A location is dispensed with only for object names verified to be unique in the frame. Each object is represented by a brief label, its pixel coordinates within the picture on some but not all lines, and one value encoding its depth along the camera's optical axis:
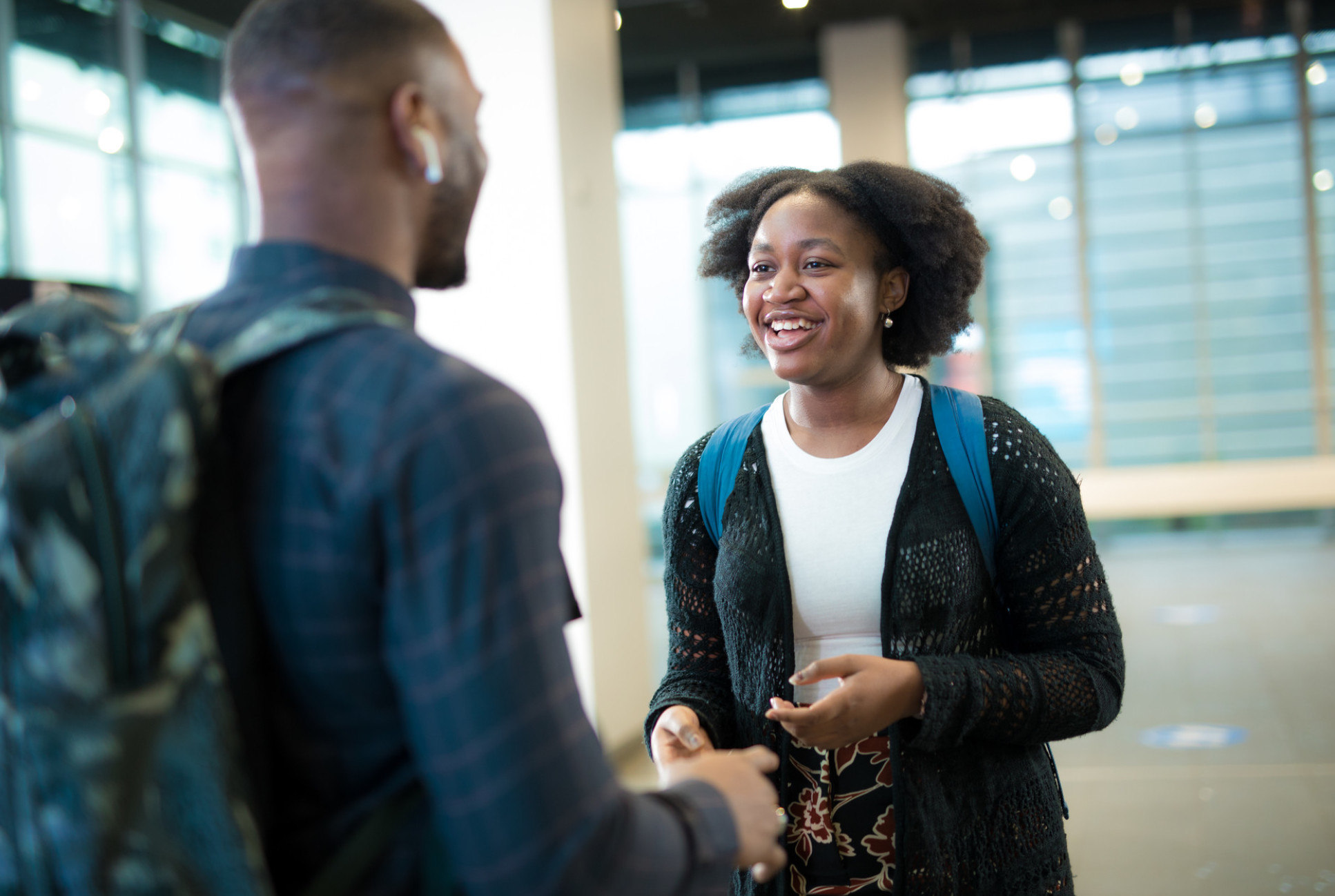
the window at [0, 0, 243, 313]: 7.45
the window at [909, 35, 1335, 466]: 11.80
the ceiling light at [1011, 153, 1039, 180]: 12.21
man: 0.83
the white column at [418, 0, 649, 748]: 4.77
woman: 1.62
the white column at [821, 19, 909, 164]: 11.04
